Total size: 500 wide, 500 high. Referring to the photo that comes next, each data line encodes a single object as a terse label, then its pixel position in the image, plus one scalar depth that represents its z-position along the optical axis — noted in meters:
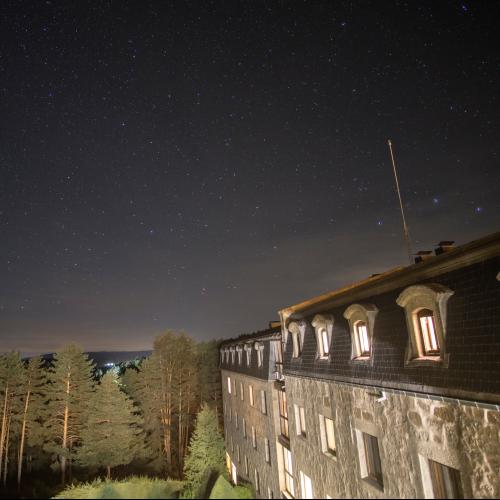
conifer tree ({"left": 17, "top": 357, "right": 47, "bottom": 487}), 33.03
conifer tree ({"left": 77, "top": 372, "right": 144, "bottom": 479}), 29.81
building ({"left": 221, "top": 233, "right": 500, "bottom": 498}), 6.52
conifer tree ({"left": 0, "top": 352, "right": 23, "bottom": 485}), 33.44
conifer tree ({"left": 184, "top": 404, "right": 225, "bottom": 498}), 26.33
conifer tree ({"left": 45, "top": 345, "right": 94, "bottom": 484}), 32.97
